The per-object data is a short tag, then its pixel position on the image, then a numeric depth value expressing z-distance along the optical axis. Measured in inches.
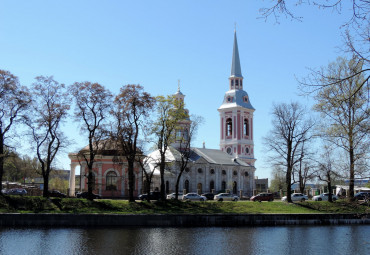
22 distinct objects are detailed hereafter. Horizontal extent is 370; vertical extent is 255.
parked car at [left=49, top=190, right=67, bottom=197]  2059.3
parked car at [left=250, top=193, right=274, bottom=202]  2314.0
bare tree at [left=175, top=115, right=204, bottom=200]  2009.1
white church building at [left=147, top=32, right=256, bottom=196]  2942.9
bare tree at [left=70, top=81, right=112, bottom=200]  1785.2
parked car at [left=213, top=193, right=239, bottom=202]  2339.1
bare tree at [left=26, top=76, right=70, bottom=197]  1731.1
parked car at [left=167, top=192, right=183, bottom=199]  2395.3
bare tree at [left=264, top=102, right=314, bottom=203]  1985.7
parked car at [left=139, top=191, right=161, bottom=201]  2116.1
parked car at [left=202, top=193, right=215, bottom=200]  2529.5
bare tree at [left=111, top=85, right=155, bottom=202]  1791.3
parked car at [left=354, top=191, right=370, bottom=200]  1980.1
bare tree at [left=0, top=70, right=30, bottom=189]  1676.9
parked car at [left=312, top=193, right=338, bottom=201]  2237.9
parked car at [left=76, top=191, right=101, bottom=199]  2091.5
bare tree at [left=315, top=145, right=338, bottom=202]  1138.3
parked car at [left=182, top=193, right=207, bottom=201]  2211.9
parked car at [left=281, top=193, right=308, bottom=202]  2273.6
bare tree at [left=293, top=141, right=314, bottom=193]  1919.3
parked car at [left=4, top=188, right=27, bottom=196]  2029.9
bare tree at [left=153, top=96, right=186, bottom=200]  1903.3
